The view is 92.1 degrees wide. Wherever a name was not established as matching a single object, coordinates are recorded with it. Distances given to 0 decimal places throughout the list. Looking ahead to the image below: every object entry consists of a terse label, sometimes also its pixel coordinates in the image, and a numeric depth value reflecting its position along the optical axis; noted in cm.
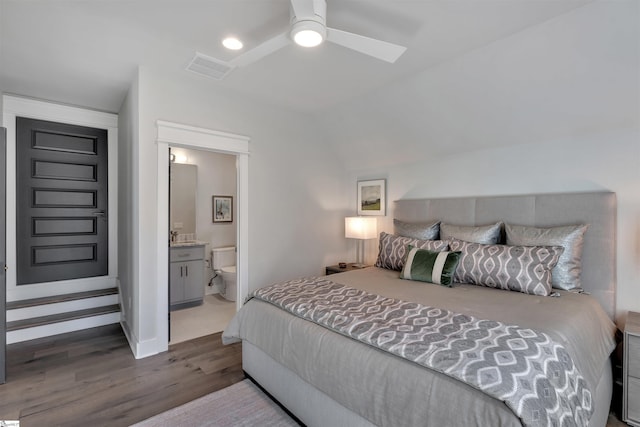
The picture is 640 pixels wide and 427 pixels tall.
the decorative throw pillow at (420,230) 330
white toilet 451
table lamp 402
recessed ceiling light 228
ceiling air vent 256
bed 128
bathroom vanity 412
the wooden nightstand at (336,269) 399
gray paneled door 351
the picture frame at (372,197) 415
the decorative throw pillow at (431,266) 260
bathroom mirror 457
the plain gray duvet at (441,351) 116
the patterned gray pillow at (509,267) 229
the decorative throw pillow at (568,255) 237
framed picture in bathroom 500
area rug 195
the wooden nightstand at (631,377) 188
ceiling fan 161
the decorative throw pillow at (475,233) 281
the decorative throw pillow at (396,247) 298
